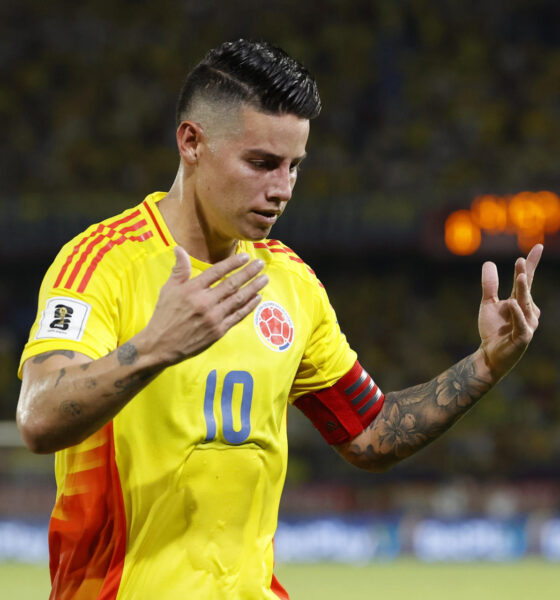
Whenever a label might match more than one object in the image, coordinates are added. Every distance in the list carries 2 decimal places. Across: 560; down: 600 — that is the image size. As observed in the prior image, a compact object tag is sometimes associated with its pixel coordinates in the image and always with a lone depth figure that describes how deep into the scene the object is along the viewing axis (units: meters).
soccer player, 5.57
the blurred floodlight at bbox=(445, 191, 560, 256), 25.73
